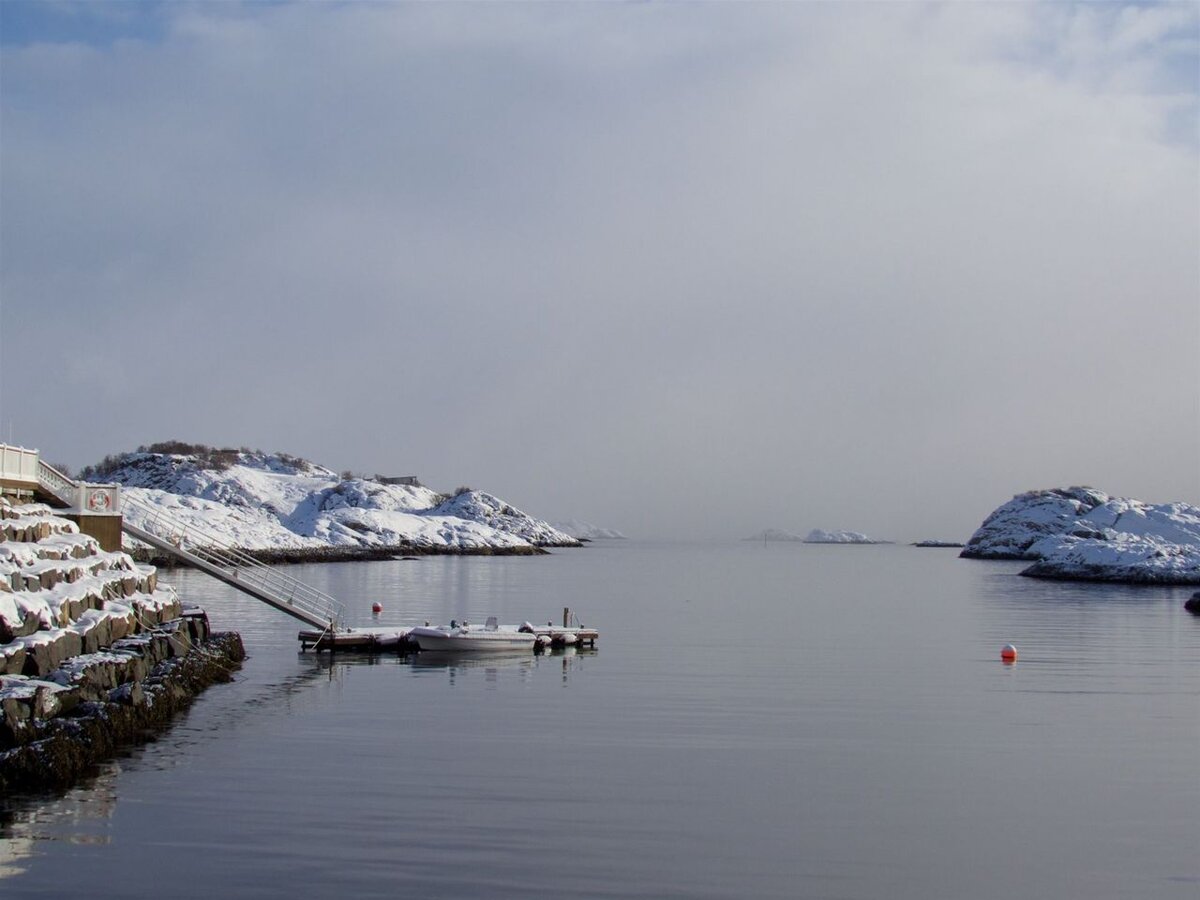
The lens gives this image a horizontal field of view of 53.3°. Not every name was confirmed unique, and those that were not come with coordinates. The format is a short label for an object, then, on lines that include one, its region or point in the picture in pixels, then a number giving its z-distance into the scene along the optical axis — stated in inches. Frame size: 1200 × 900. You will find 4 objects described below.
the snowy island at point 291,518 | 4808.1
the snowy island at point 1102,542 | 3708.2
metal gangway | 1396.4
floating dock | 1443.2
